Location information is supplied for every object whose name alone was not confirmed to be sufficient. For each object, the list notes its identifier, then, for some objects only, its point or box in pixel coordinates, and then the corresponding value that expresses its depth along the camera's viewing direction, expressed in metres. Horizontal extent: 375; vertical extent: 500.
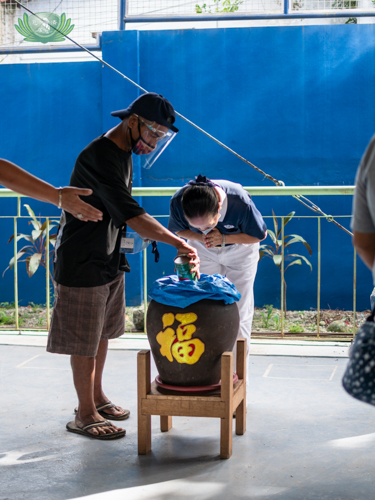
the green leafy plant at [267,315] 5.87
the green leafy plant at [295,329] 5.57
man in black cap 2.54
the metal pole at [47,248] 4.36
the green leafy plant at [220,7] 6.64
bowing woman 2.64
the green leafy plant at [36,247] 5.93
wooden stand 2.38
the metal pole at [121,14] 6.62
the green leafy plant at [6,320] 6.22
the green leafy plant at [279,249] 6.01
